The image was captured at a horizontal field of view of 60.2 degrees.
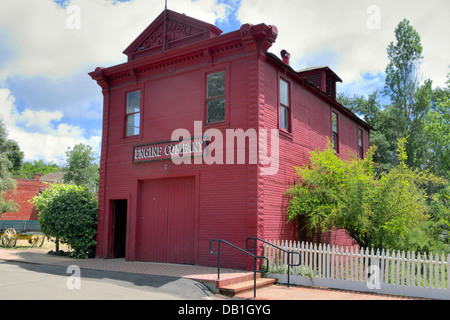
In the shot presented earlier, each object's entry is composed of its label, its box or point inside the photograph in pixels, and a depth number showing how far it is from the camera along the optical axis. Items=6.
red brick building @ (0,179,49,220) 39.06
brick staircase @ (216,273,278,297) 8.98
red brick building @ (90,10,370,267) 11.61
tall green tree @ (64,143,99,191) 48.41
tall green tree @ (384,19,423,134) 31.81
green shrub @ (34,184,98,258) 14.66
